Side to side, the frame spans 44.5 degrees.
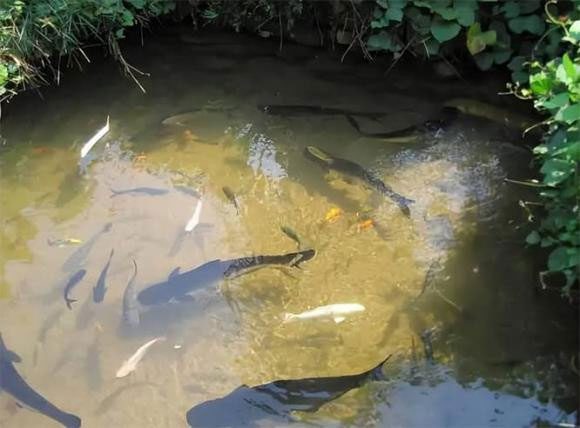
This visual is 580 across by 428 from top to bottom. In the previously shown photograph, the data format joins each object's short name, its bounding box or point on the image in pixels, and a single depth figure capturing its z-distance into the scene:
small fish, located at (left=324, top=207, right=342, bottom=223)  3.57
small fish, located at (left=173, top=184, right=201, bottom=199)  3.81
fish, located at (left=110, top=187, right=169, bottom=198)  3.84
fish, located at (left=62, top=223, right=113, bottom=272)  3.42
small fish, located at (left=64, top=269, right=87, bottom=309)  3.25
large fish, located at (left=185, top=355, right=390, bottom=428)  2.70
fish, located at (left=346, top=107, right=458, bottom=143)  4.04
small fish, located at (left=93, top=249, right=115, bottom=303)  3.26
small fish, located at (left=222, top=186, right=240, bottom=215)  3.72
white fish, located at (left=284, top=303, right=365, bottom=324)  3.07
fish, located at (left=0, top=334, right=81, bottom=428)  2.75
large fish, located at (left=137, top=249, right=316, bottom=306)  3.22
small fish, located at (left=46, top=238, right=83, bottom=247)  3.55
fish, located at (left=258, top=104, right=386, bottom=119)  4.29
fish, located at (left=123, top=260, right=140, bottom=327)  3.15
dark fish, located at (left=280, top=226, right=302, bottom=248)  3.43
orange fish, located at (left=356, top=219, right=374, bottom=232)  3.49
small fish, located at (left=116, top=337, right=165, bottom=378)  2.94
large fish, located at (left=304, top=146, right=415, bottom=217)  3.61
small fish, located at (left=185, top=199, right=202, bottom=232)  3.59
